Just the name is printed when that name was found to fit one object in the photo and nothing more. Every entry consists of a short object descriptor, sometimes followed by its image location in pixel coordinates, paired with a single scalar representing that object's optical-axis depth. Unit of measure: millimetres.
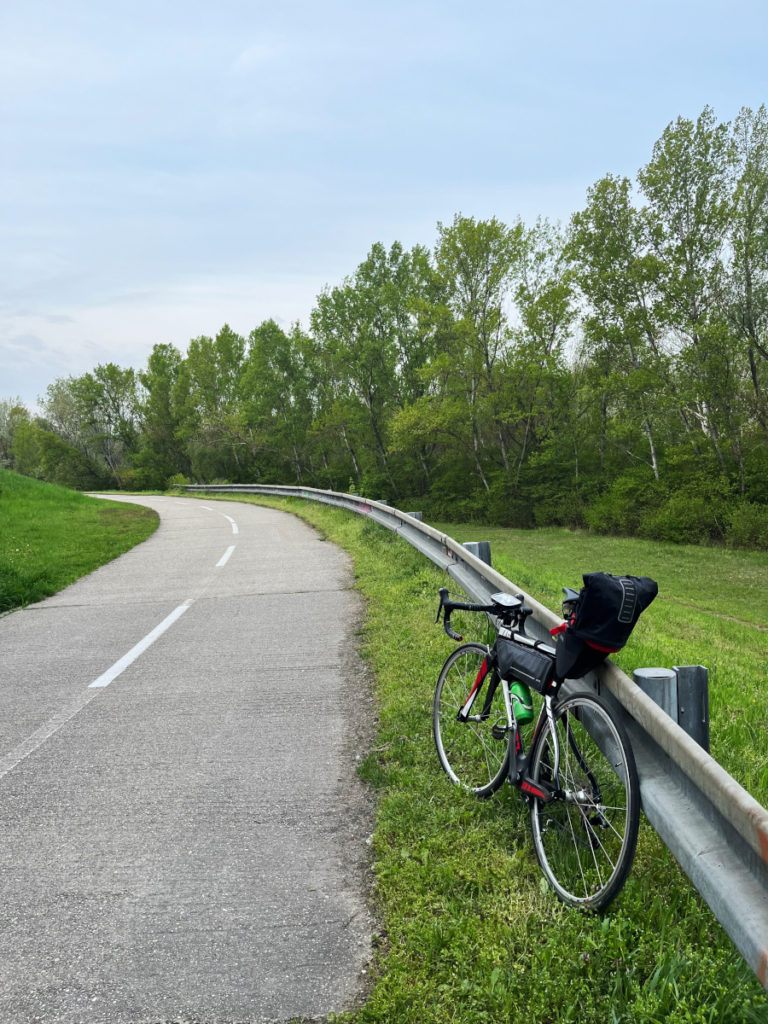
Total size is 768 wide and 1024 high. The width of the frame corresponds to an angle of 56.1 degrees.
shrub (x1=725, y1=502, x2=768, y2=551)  23703
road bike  2838
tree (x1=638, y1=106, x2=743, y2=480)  26469
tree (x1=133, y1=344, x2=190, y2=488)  69750
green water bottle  3648
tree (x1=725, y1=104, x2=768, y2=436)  26531
